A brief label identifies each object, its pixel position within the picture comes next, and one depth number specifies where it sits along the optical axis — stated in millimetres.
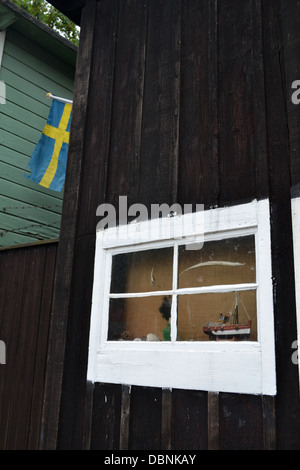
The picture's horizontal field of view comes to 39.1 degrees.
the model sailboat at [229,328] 2500
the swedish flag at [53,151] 5715
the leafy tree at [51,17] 11422
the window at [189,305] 2428
